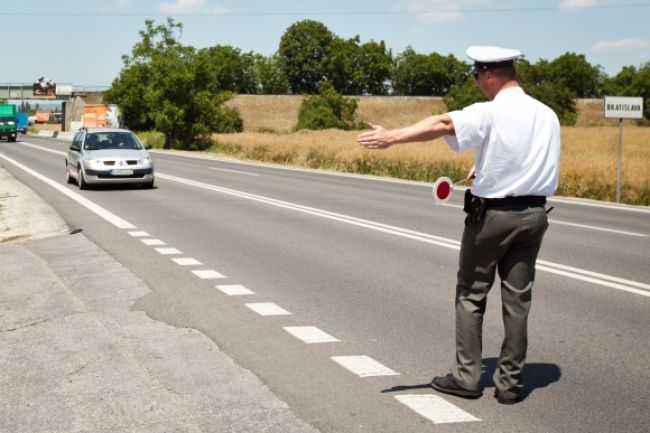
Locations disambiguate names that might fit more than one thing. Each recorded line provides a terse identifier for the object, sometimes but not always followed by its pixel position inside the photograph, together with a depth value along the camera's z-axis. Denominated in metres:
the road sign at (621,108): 23.04
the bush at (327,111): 115.12
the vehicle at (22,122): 109.06
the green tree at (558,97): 113.69
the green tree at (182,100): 71.81
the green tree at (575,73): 167.50
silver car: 23.12
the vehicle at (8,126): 78.06
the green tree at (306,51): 153.75
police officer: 4.98
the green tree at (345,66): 155.00
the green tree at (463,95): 120.84
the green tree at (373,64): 161.12
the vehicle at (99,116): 96.75
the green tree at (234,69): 165.62
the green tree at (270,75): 160.95
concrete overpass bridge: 135.38
